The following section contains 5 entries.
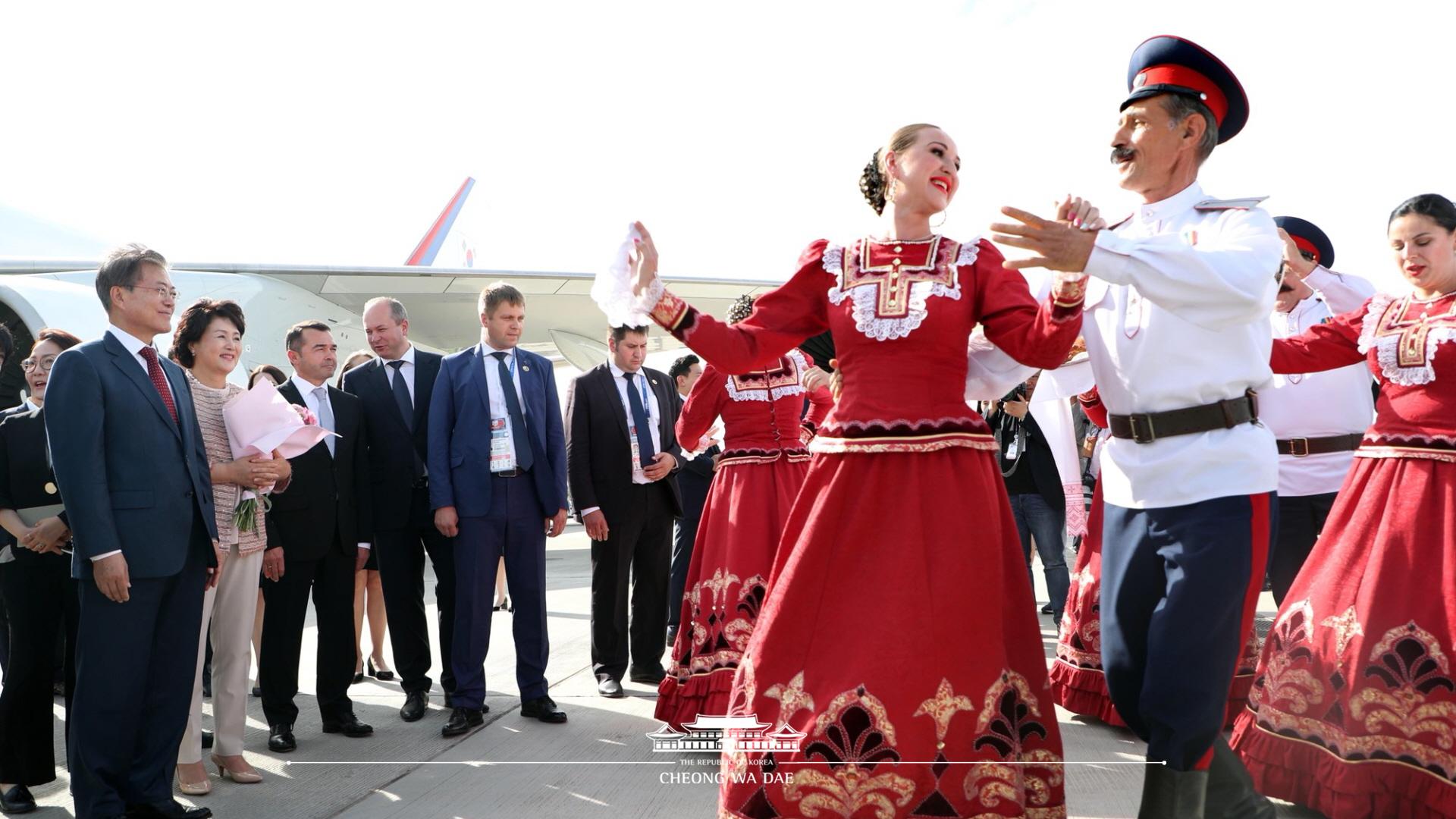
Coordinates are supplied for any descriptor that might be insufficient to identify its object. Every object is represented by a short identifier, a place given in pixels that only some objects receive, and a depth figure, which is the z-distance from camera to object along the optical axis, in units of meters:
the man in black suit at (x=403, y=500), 5.34
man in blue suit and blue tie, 5.06
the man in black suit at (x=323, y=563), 4.72
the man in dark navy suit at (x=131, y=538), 3.42
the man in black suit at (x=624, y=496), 5.92
